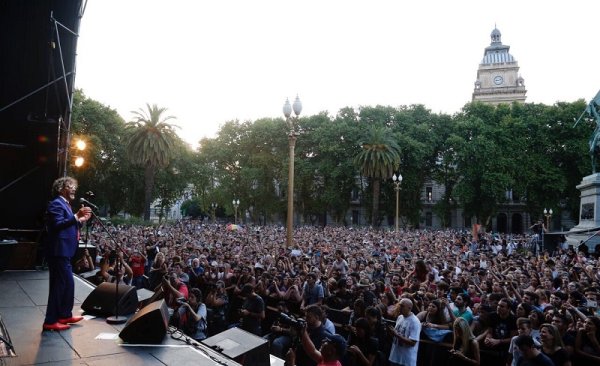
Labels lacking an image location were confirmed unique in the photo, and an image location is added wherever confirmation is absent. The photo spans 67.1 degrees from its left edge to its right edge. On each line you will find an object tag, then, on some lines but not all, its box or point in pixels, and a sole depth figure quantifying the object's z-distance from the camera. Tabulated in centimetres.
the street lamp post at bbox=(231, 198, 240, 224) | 5078
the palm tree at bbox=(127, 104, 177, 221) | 3981
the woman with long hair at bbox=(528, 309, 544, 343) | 634
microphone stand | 532
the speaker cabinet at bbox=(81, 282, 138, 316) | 559
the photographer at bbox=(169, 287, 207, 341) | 719
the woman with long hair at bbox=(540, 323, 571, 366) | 530
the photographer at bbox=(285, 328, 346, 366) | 455
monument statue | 2225
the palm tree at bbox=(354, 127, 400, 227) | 4222
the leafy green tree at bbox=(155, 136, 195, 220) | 4819
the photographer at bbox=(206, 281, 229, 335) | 862
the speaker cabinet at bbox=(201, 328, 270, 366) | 465
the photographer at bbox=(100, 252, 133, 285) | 900
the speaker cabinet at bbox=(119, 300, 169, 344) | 457
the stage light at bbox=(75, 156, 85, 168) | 1146
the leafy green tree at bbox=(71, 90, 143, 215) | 3938
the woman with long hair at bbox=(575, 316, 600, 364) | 573
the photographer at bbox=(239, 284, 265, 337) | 784
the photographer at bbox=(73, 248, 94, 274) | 970
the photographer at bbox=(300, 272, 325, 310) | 887
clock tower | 8888
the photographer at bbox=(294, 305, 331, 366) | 606
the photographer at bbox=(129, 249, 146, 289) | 1091
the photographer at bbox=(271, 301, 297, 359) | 727
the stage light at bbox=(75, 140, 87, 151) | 1183
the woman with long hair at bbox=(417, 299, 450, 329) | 688
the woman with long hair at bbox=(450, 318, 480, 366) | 610
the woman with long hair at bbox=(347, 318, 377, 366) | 601
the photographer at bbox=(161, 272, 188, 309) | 786
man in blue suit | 477
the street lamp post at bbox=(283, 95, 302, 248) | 1373
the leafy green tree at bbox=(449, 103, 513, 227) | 4238
